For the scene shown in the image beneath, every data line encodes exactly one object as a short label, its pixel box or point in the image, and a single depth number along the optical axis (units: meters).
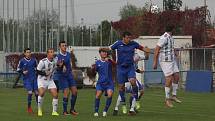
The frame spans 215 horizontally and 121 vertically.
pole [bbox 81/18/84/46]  66.85
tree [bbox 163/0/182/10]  81.73
